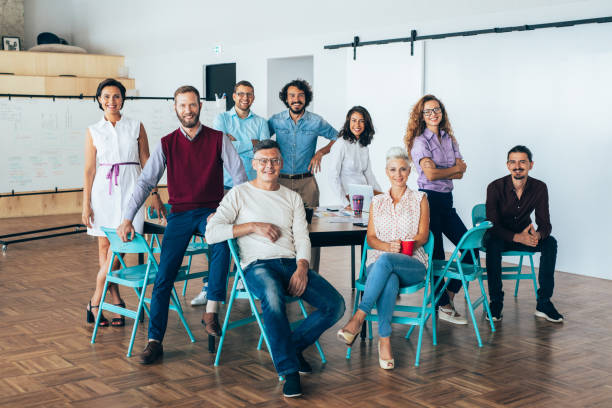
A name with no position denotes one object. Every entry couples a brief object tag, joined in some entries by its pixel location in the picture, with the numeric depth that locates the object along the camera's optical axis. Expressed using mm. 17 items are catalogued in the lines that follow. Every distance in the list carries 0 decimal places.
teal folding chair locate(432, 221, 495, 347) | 4629
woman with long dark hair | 5980
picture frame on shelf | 13891
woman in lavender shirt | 5211
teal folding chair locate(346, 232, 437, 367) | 4363
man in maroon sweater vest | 4387
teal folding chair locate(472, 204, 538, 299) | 5516
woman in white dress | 5109
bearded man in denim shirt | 6082
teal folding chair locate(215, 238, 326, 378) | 4156
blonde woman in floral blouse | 4301
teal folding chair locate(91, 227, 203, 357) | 4484
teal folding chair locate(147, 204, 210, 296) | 5475
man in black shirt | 5391
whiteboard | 9305
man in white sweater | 4062
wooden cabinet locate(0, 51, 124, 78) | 12406
